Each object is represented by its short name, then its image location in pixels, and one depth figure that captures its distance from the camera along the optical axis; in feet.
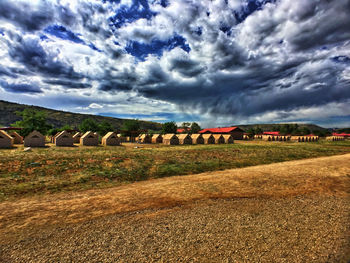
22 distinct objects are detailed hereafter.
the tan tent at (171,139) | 192.03
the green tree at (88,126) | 272.97
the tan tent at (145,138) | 210.18
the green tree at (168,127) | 335.30
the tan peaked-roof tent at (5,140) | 111.96
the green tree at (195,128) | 424.62
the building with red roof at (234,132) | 312.71
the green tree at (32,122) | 192.80
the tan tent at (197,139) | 208.23
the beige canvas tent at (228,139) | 219.61
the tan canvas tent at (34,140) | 126.41
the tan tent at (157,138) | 211.61
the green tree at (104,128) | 291.38
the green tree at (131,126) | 343.34
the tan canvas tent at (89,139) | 154.20
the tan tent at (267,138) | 320.29
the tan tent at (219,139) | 214.14
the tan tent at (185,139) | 196.87
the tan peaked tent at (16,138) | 149.59
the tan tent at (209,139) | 210.16
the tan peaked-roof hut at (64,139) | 140.26
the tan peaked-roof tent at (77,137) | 186.15
